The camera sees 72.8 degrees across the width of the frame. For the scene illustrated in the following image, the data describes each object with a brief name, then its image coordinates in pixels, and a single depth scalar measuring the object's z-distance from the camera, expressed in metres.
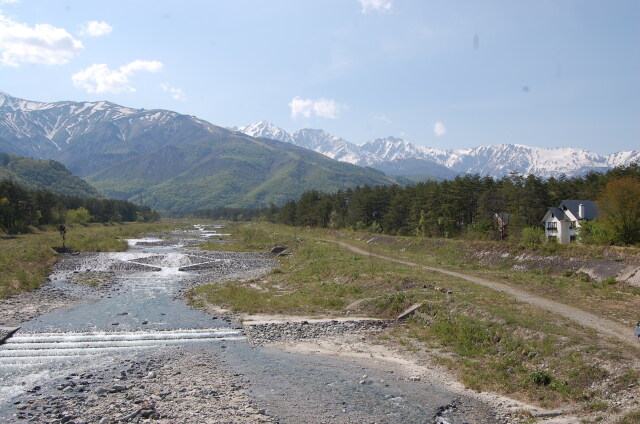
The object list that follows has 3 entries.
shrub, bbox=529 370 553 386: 17.03
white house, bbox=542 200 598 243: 74.31
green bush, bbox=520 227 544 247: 57.48
